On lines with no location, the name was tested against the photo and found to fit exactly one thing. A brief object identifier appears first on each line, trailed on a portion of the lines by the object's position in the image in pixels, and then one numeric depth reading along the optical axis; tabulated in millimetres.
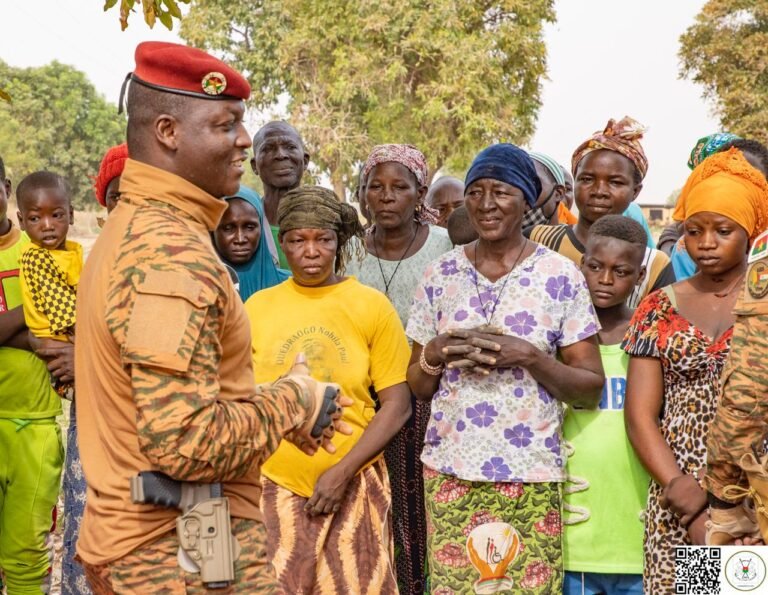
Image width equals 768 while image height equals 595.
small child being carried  4469
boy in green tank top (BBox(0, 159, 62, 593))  4754
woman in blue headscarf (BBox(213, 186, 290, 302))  4691
